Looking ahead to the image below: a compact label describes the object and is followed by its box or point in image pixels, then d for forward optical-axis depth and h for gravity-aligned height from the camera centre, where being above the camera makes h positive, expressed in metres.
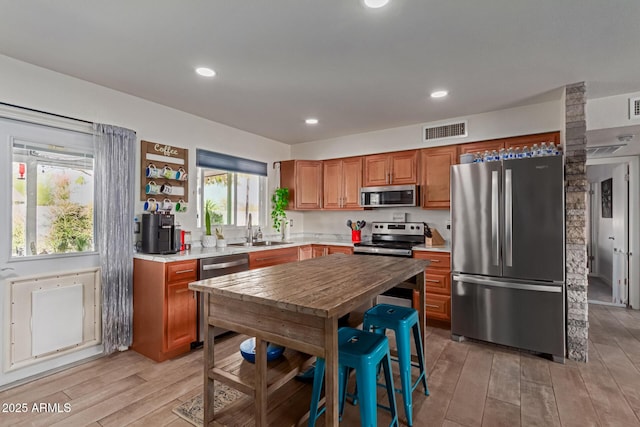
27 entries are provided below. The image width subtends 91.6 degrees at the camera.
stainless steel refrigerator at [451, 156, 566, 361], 2.85 -0.37
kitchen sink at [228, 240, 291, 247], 4.11 -0.39
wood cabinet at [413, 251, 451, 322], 3.54 -0.82
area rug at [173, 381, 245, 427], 2.02 -1.31
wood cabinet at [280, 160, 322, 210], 4.94 +0.53
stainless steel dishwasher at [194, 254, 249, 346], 3.07 -0.54
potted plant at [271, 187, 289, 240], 4.88 +0.14
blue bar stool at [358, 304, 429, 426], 1.94 -0.76
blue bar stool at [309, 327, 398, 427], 1.55 -0.81
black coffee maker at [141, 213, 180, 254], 3.03 -0.18
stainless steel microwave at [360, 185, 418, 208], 4.11 +0.27
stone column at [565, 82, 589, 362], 2.82 -0.13
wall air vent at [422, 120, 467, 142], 3.84 +1.07
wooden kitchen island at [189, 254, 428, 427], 1.35 -0.52
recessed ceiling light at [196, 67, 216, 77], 2.58 +1.21
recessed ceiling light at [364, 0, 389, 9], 1.75 +1.21
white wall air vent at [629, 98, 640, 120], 3.05 +1.06
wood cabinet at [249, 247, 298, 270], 3.63 -0.53
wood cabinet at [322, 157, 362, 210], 4.62 +0.49
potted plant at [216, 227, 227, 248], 3.76 -0.30
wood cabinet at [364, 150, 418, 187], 4.18 +0.65
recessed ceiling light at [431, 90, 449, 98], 3.06 +1.22
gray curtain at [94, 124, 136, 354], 2.84 -0.13
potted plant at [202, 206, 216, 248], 3.67 -0.26
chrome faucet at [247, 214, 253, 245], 4.26 -0.27
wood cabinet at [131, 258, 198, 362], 2.80 -0.87
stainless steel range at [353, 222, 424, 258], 3.87 -0.34
